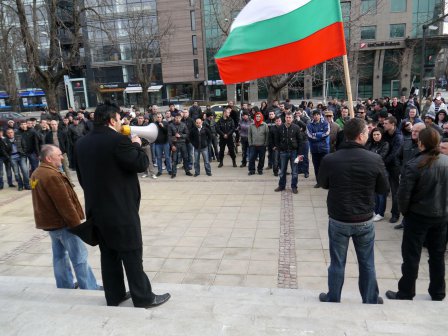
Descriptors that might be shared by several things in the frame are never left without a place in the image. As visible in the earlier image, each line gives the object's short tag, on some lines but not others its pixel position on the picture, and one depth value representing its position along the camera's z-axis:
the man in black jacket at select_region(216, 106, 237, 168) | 12.06
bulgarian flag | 4.62
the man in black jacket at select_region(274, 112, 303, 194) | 8.79
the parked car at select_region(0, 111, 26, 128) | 24.67
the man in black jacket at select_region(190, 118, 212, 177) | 11.02
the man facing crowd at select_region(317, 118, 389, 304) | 3.37
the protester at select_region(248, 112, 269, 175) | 10.71
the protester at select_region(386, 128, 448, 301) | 3.62
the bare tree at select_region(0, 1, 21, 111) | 19.08
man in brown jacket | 3.98
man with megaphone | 3.08
